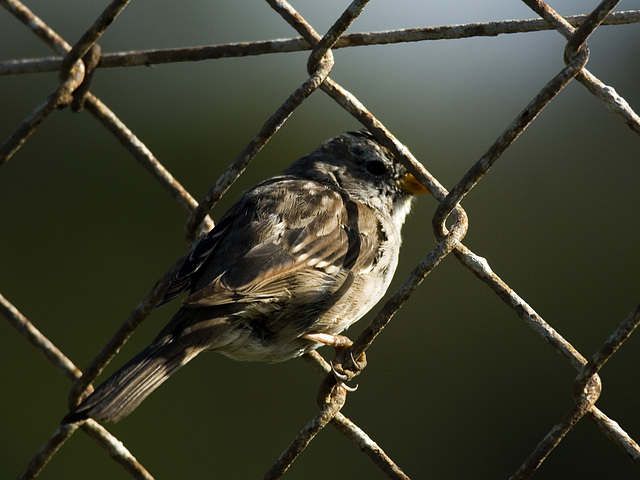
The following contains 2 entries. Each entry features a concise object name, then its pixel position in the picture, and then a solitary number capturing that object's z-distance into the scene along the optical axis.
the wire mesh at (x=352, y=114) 3.01
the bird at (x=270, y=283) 3.09
